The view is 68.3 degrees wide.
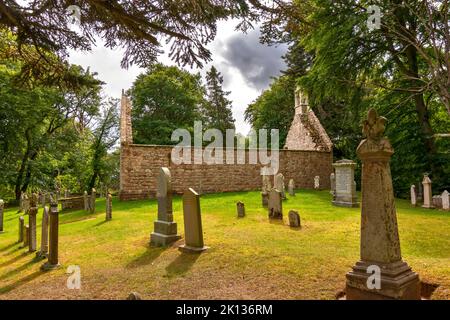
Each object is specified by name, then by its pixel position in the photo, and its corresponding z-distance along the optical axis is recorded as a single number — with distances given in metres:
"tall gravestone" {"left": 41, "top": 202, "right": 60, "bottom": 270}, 6.66
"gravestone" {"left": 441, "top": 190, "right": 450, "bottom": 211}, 12.57
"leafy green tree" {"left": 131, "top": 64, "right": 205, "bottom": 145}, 32.38
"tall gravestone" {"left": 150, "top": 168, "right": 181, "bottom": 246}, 7.85
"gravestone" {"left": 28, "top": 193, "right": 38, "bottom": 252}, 8.07
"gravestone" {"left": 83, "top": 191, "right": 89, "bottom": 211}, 14.64
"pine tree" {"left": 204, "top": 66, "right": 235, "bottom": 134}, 41.66
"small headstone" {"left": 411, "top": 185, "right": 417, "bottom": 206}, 14.20
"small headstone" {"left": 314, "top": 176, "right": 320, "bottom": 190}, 20.86
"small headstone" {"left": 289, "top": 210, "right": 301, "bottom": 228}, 9.03
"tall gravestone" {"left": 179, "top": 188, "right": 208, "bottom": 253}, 6.86
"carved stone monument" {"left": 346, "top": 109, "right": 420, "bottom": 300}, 3.76
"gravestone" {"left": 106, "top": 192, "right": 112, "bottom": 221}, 11.84
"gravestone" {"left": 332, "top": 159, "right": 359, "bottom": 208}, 12.72
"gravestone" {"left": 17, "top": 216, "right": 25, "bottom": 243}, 9.59
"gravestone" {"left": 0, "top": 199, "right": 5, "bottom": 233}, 11.72
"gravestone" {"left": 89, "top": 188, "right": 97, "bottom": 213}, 14.24
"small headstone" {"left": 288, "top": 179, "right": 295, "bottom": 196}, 16.64
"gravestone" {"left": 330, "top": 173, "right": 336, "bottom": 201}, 15.58
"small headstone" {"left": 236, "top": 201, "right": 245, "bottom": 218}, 10.89
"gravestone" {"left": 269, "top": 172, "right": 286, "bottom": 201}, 14.26
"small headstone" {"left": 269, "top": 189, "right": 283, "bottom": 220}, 10.24
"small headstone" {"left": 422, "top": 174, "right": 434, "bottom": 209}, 13.21
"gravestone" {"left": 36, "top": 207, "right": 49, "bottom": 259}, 7.49
